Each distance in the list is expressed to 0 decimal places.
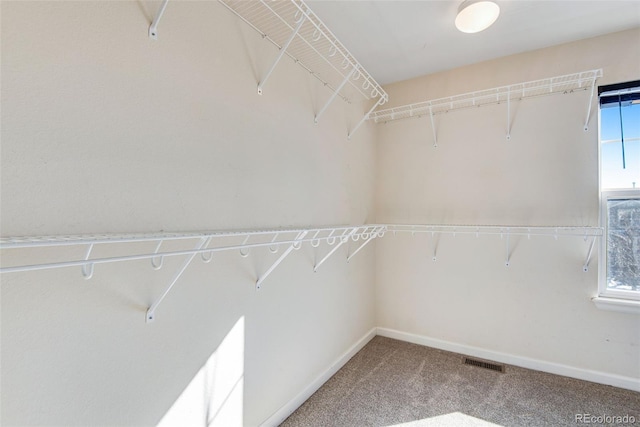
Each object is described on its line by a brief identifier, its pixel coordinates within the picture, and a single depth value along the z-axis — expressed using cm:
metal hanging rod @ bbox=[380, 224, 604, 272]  196
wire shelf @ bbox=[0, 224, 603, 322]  70
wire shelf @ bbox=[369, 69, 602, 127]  200
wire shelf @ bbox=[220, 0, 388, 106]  131
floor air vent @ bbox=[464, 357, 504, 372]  213
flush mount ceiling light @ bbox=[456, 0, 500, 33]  152
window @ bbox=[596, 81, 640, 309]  194
